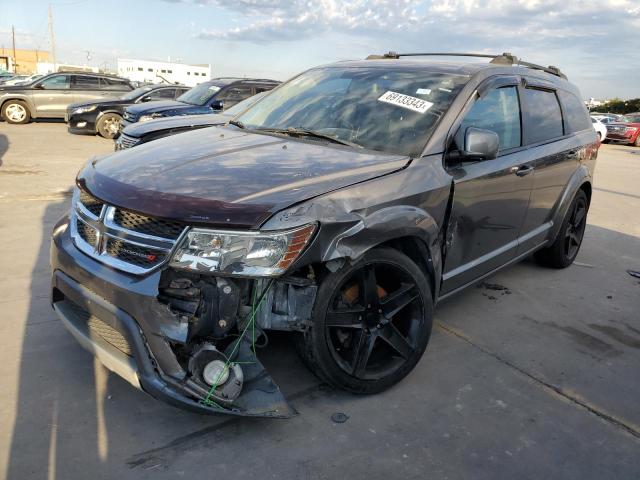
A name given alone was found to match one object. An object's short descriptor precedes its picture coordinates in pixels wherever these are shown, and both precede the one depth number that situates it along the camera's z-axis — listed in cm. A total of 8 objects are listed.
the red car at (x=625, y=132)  2406
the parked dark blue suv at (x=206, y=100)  973
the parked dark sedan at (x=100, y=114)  1386
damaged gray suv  238
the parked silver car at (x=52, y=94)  1598
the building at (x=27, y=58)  10071
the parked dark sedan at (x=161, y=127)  705
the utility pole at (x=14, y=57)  7920
